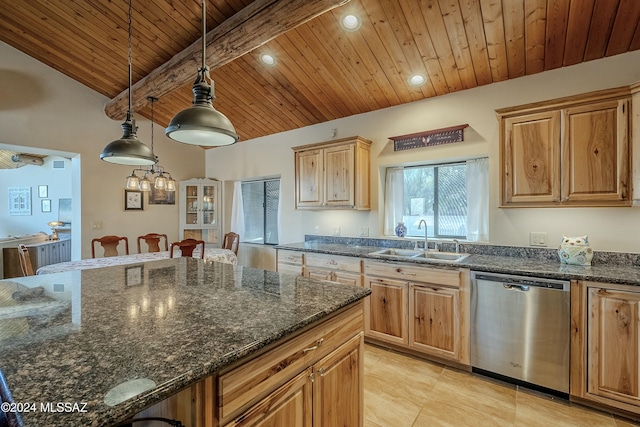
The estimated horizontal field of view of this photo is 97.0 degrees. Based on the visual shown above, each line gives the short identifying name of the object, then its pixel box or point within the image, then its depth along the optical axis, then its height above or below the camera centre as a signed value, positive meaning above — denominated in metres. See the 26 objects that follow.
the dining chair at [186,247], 3.74 -0.45
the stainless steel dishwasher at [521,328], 2.04 -0.90
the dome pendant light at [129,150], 2.11 +0.48
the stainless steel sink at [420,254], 2.92 -0.45
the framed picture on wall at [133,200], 4.82 +0.23
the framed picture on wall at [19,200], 6.71 +0.31
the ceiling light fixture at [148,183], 3.48 +0.39
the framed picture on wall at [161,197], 5.16 +0.30
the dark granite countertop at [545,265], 1.95 -0.43
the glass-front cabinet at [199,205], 5.43 +0.16
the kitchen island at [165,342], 0.69 -0.43
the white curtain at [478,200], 2.97 +0.13
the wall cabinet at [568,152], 2.08 +0.48
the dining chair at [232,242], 4.75 -0.49
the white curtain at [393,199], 3.54 +0.17
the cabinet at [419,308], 2.45 -0.90
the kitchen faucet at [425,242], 3.08 -0.33
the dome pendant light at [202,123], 1.44 +0.47
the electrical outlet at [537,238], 2.59 -0.24
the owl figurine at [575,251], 2.24 -0.31
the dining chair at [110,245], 4.04 -0.45
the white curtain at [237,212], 5.34 +0.02
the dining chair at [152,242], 4.46 -0.45
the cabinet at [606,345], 1.83 -0.89
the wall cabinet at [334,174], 3.41 +0.49
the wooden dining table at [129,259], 3.05 -0.58
